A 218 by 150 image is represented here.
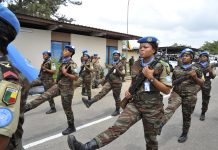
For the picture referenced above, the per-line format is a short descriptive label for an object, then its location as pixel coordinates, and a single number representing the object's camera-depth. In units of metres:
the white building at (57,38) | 7.72
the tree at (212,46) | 58.07
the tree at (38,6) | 14.54
